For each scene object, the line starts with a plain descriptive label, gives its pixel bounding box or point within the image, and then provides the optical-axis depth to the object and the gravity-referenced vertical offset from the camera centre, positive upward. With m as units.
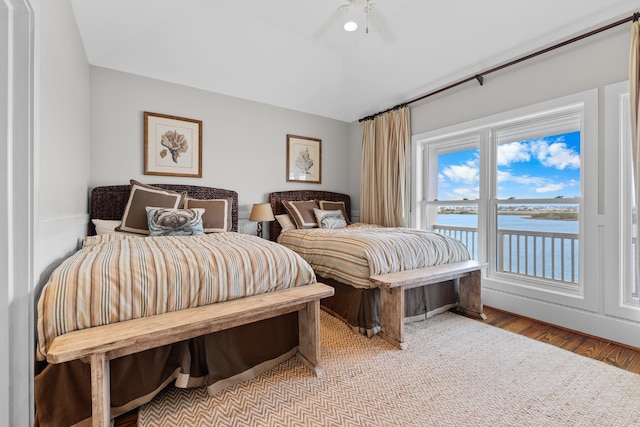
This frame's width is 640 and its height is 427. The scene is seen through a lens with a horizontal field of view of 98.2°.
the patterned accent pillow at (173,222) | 2.49 -0.08
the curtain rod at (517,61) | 2.01 +1.43
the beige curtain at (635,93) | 1.92 +0.85
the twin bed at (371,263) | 2.16 -0.41
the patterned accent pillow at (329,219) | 3.62 -0.07
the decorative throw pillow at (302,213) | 3.66 +0.01
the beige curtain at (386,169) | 3.62 +0.63
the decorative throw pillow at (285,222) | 3.69 -0.11
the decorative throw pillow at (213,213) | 2.94 +0.00
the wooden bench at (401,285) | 1.96 -0.53
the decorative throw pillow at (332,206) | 4.04 +0.12
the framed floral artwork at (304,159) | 4.06 +0.82
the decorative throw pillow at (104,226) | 2.65 -0.13
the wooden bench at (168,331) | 1.03 -0.49
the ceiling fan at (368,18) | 2.19 +1.61
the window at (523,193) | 2.43 +0.22
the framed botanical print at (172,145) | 3.08 +0.78
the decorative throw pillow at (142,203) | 2.65 +0.10
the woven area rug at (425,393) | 1.31 -0.96
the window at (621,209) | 2.04 +0.05
